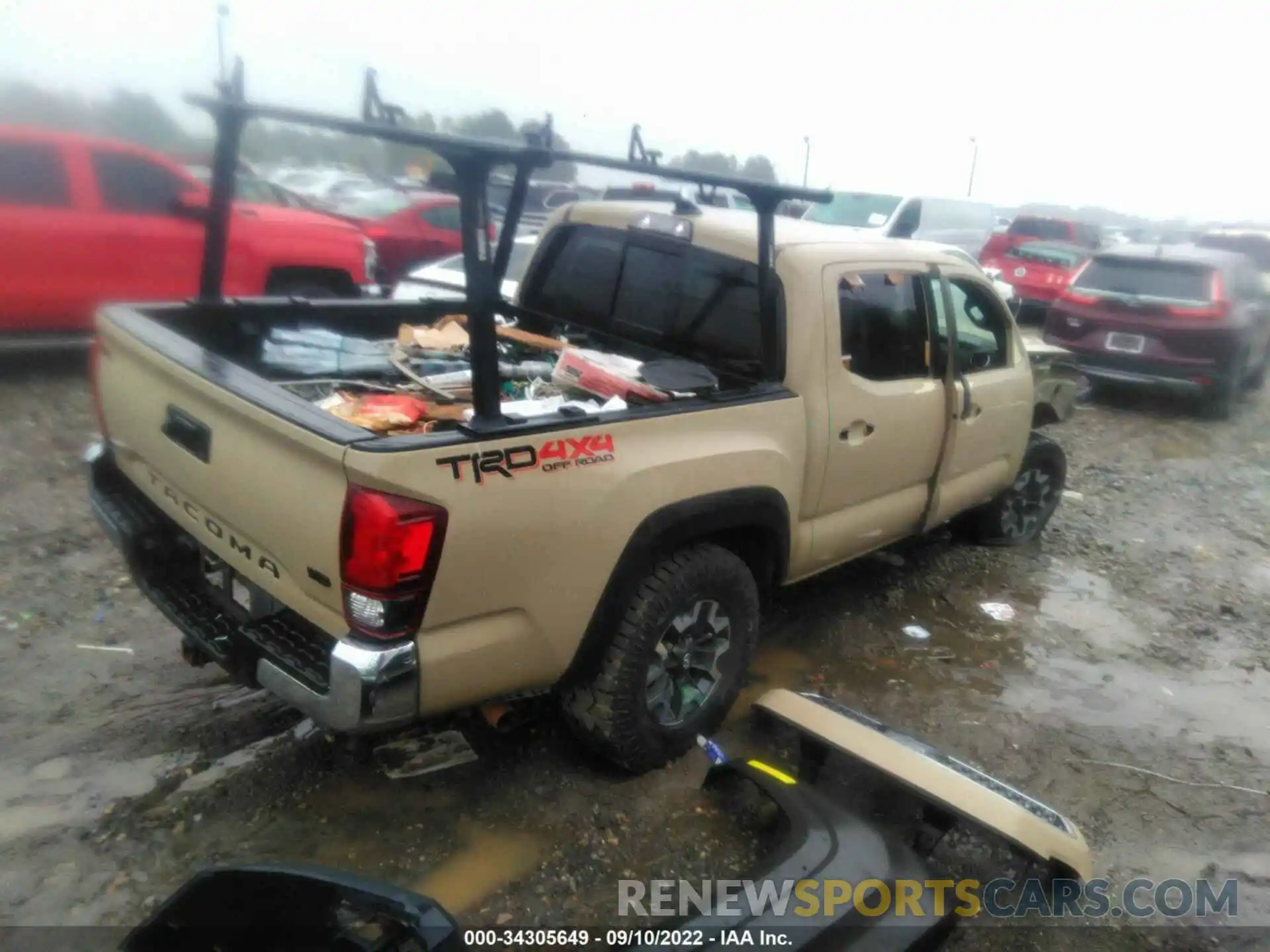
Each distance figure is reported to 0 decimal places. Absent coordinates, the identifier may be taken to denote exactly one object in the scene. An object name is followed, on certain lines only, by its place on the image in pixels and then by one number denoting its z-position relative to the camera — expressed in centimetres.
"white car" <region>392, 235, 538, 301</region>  677
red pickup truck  646
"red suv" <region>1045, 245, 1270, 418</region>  876
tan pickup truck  231
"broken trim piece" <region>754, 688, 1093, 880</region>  264
